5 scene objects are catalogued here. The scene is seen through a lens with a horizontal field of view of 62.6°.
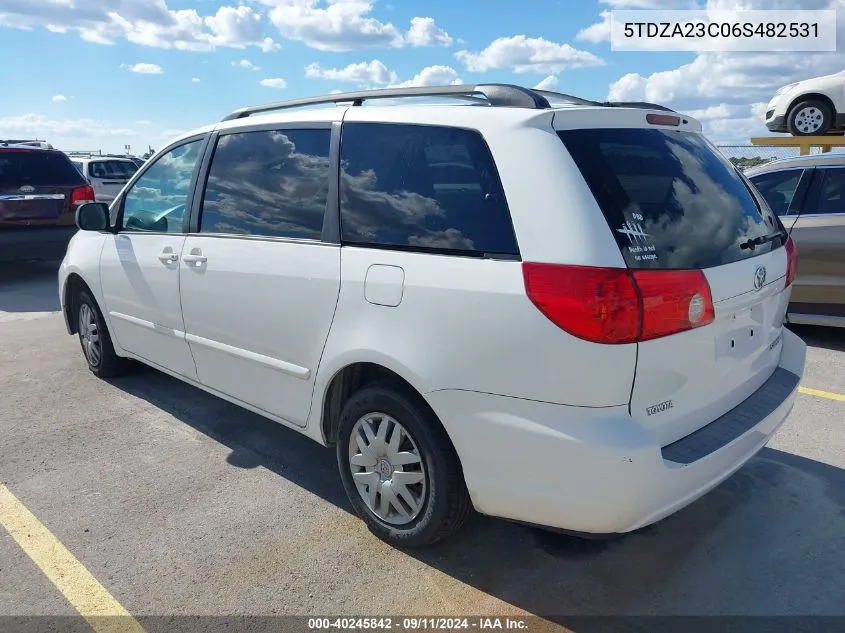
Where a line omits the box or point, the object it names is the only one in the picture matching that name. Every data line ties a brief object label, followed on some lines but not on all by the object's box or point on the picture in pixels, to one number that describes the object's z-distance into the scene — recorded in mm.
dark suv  9141
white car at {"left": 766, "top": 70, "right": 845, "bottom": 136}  11398
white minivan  2314
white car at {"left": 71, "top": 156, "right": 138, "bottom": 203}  16688
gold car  5902
